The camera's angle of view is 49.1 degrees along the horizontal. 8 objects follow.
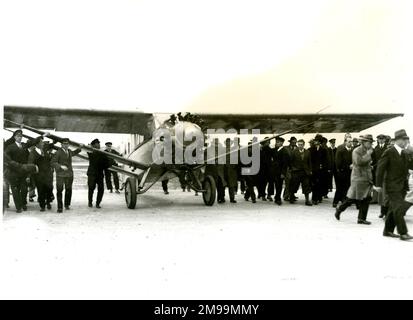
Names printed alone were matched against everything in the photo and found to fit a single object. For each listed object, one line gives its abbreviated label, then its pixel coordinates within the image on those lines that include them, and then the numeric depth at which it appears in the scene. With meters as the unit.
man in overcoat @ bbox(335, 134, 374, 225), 8.97
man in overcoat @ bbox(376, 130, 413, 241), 7.25
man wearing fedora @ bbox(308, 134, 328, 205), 13.09
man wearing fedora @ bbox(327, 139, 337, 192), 13.49
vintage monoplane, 11.54
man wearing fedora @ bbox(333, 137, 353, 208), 12.19
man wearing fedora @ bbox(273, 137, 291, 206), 12.97
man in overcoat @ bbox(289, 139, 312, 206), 12.62
